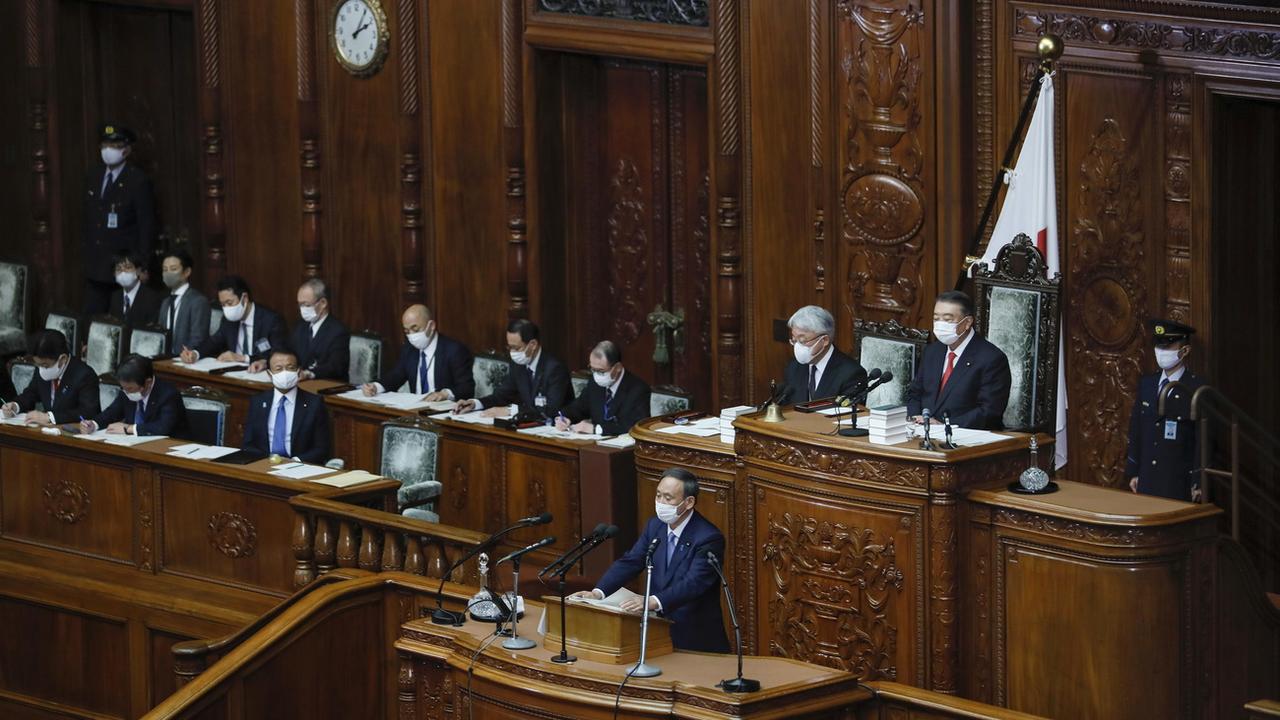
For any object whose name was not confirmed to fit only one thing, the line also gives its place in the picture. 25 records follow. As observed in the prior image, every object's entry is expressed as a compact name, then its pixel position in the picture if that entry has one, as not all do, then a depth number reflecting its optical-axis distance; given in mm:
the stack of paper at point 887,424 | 15022
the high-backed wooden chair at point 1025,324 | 18462
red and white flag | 19060
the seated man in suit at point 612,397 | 21235
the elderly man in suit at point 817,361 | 18339
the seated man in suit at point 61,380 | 22492
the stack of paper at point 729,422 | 17604
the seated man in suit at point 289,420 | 20913
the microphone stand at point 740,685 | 12931
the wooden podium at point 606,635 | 13521
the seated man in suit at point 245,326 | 25586
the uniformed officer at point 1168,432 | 17941
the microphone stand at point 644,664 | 13245
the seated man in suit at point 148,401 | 21205
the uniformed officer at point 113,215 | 29064
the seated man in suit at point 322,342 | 24836
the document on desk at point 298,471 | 18845
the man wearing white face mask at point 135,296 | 27532
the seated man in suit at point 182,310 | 26414
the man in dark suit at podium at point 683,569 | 15199
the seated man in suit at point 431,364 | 23533
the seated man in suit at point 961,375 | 16669
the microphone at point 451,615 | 14549
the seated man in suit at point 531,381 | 22216
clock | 26383
